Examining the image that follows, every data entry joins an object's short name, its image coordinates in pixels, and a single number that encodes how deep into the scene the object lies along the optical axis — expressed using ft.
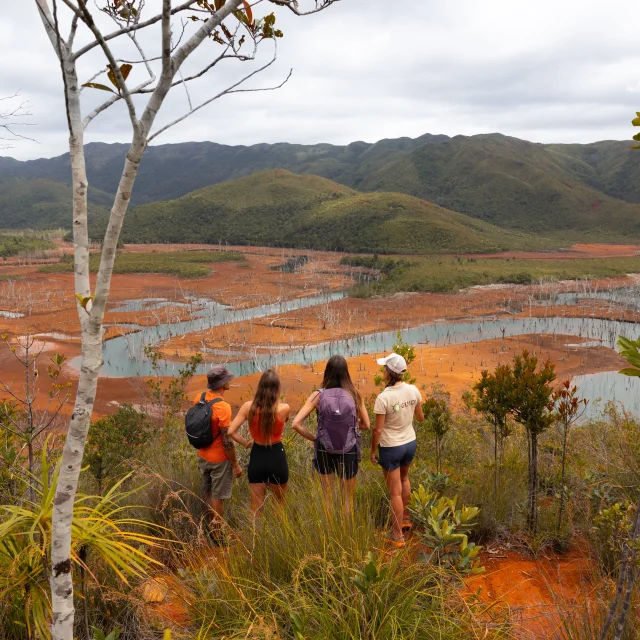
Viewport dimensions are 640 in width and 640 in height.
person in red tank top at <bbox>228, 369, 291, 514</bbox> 12.30
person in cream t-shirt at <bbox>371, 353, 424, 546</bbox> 12.63
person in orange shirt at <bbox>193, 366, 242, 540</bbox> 13.19
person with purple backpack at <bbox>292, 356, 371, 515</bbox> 12.38
